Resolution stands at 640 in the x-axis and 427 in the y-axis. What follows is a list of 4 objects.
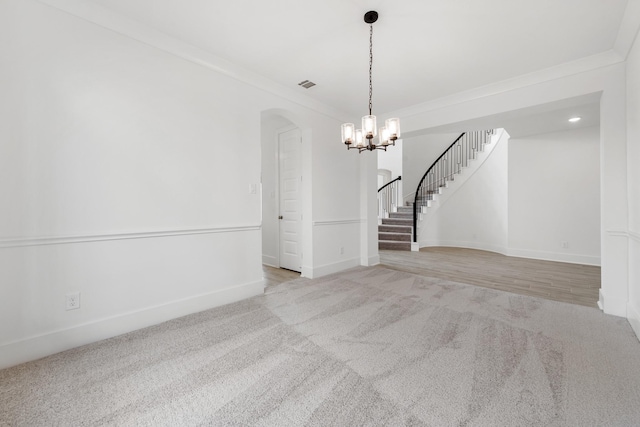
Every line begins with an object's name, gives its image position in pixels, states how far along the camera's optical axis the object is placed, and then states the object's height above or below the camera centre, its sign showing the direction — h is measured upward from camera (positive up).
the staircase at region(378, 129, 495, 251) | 7.19 +0.63
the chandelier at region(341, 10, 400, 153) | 2.64 +0.82
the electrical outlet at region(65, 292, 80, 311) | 2.15 -0.71
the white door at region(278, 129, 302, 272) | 4.62 +0.25
